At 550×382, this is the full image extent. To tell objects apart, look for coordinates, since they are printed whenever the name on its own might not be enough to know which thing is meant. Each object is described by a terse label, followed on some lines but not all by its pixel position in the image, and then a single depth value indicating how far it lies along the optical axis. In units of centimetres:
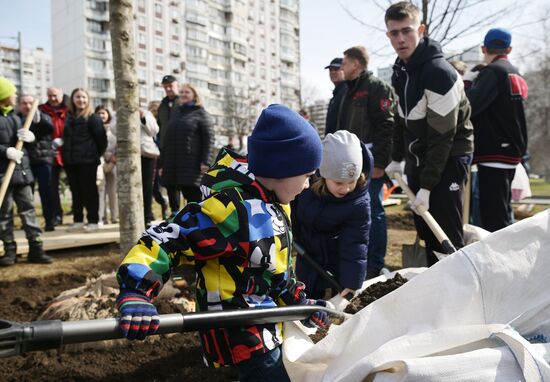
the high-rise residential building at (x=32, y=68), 8394
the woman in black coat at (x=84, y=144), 606
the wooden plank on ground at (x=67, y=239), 550
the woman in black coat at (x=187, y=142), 555
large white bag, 133
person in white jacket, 661
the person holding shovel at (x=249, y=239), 147
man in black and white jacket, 315
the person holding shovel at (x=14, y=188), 479
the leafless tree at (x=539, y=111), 3167
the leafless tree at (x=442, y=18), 732
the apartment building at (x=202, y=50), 5056
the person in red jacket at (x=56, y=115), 666
